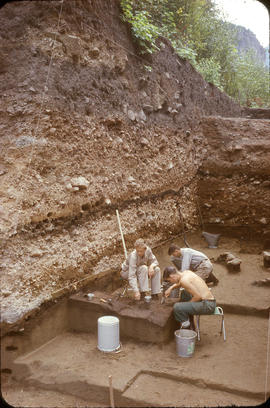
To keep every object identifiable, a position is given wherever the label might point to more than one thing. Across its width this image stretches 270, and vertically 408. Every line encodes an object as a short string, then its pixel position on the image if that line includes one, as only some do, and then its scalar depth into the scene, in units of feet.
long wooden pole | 18.84
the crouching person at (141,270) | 16.48
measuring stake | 10.16
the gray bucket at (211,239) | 24.06
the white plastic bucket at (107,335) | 13.96
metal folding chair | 14.68
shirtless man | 14.28
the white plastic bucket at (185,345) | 13.49
